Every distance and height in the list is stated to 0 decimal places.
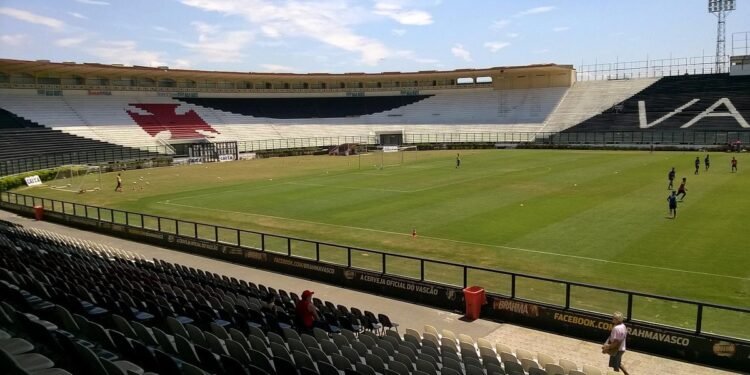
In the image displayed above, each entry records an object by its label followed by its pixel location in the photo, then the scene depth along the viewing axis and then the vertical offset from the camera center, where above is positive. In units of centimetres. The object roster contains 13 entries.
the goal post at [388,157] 5906 -370
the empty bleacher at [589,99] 8625 +400
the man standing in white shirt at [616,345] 1037 -412
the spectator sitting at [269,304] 1188 -381
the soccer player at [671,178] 3346 -332
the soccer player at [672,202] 2516 -356
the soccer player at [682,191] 2892 -354
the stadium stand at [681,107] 7319 +226
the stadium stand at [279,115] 7106 +225
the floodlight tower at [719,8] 10044 +2056
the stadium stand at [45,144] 5766 -125
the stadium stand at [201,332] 726 -343
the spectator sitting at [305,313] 1128 -373
